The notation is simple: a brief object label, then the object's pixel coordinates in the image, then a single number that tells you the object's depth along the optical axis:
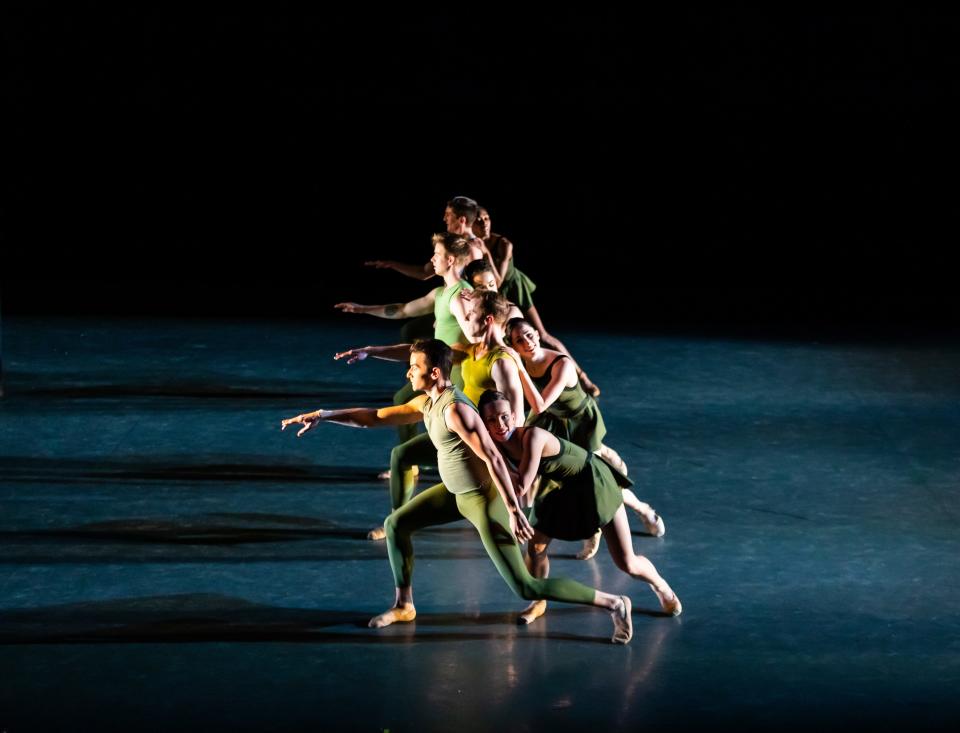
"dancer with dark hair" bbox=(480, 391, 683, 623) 11.97
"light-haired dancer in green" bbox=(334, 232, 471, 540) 13.84
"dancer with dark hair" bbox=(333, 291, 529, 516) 13.12
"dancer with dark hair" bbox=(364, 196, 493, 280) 16.59
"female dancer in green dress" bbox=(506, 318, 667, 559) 13.55
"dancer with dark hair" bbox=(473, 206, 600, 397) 17.84
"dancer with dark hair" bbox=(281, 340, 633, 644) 11.62
